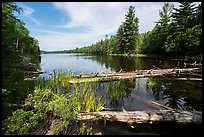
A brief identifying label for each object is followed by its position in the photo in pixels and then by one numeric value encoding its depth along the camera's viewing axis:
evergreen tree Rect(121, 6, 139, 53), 61.59
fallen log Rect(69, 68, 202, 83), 13.15
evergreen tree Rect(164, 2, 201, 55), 31.55
